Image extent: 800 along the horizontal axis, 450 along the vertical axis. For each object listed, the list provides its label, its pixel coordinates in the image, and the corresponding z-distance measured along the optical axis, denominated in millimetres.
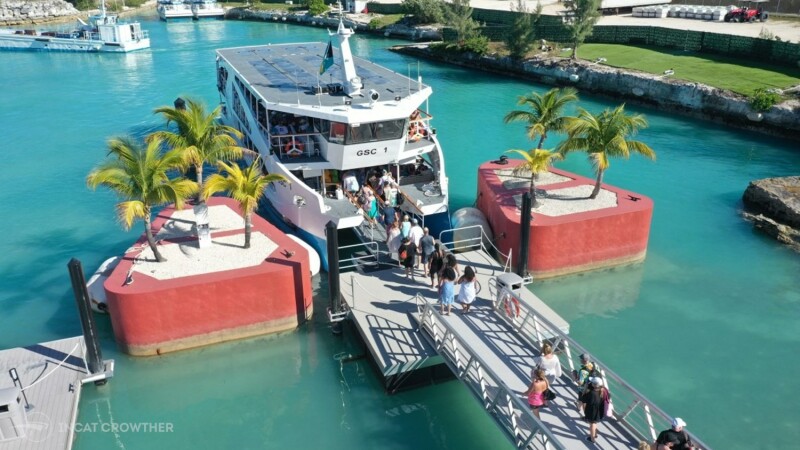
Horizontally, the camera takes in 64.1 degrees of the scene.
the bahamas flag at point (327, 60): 22942
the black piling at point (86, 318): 15320
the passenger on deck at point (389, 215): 21625
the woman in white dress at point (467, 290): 16812
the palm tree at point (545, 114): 23625
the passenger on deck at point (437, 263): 18344
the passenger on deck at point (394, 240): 19984
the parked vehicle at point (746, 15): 55594
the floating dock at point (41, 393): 13969
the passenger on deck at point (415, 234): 19781
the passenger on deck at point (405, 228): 19938
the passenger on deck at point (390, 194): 22906
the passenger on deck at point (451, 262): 16984
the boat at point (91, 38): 70000
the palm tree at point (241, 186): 18172
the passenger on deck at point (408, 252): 19109
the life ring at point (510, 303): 17031
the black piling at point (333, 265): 17828
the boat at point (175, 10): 101356
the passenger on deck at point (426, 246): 19188
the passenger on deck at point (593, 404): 12477
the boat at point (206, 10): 102519
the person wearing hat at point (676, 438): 11336
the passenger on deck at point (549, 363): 13742
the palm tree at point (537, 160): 21547
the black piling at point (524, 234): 19547
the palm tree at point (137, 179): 17078
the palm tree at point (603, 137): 21672
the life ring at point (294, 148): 23000
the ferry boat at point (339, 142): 21781
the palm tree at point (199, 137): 20188
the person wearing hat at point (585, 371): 13305
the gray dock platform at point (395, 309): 16094
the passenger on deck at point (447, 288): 16484
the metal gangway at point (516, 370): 12883
